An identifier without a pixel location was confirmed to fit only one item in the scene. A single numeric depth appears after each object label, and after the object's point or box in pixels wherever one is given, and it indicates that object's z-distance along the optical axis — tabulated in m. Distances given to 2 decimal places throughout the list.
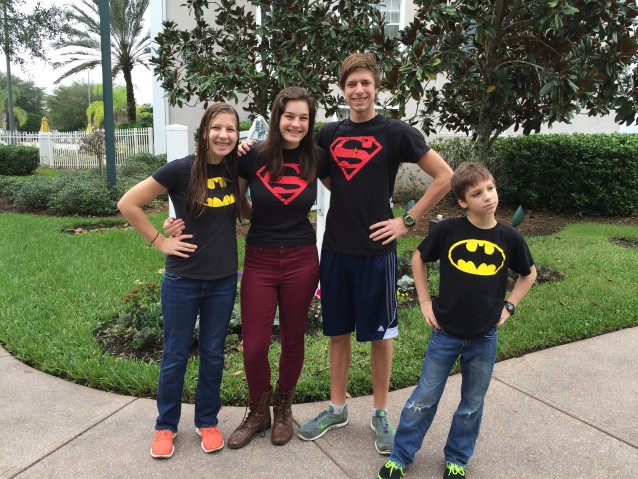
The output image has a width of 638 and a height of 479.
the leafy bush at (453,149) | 10.16
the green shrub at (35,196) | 9.96
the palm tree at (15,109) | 53.47
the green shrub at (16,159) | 17.69
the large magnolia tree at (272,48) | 5.91
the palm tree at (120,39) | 22.84
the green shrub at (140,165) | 13.48
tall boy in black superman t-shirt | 2.64
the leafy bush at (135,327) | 3.93
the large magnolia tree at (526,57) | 4.83
